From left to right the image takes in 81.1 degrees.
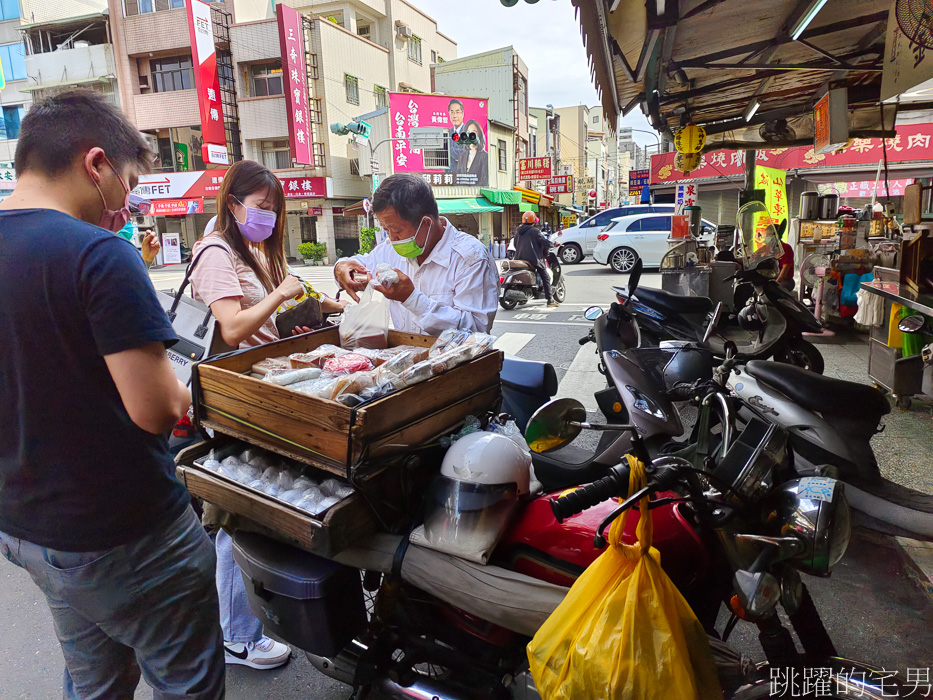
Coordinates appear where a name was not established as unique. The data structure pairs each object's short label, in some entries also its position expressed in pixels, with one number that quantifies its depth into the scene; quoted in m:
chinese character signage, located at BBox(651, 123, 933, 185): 11.45
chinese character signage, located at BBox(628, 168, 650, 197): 24.22
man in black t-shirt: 1.16
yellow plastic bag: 1.08
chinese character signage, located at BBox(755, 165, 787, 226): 9.12
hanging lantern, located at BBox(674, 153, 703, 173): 7.82
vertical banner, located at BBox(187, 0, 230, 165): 21.59
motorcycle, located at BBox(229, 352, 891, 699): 1.16
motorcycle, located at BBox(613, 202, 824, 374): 4.39
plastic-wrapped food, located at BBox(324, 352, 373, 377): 1.71
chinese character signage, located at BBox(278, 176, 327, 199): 24.14
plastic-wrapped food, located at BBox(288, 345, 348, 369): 1.78
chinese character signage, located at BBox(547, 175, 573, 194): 32.97
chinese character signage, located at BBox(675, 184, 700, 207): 9.45
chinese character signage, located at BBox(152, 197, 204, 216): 24.83
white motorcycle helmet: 1.45
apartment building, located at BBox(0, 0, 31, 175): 25.66
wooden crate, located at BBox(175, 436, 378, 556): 1.35
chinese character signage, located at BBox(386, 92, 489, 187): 22.88
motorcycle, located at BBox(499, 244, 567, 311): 10.43
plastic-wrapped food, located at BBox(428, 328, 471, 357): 1.87
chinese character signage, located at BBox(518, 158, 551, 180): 29.16
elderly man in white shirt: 2.37
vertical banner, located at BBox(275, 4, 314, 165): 21.66
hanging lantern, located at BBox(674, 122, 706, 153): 7.37
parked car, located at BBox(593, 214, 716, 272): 15.29
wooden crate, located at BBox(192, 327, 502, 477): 1.33
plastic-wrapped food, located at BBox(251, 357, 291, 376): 1.72
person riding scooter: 10.76
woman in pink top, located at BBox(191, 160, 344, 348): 2.10
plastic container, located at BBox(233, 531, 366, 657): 1.56
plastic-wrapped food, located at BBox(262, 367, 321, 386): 1.57
